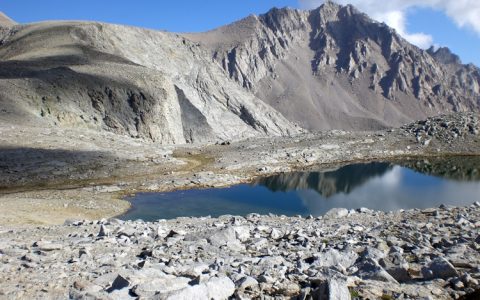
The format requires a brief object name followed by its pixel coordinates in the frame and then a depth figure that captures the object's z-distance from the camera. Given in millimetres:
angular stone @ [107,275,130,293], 10417
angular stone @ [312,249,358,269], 13327
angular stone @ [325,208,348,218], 24305
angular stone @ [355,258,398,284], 11672
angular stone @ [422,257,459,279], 12031
